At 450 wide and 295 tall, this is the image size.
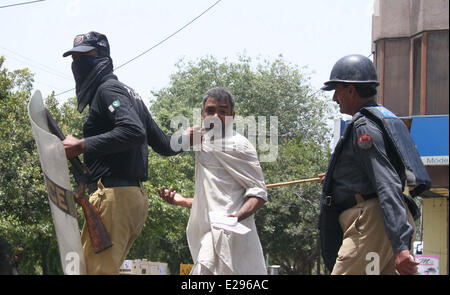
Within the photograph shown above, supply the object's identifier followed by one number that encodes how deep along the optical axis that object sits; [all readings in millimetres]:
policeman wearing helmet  7877
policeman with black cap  8812
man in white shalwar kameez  9820
